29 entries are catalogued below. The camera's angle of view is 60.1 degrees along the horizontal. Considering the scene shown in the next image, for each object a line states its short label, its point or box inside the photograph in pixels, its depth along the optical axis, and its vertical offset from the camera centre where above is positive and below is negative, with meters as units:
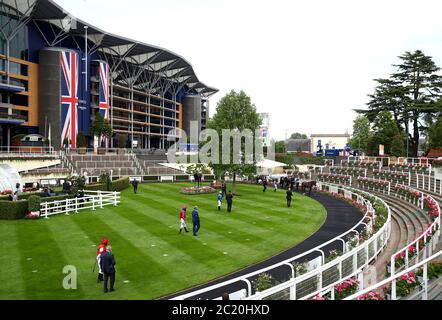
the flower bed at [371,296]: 7.61 -2.93
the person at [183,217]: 20.05 -3.36
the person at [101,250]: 12.48 -3.18
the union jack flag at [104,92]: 84.50 +13.84
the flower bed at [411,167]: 40.13 -1.78
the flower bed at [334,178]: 46.75 -3.33
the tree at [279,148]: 113.83 +1.36
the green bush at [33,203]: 24.73 -3.20
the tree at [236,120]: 41.03 +3.58
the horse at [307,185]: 40.44 -3.61
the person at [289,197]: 30.16 -3.54
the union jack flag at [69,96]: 74.56 +11.44
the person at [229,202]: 27.22 -3.51
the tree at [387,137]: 58.00 +2.47
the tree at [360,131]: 86.00 +5.03
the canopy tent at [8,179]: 33.53 -2.26
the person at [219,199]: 28.03 -3.45
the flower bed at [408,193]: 27.02 -3.16
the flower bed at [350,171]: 49.03 -2.61
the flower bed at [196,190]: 38.81 -3.88
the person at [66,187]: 32.59 -2.86
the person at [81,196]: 28.58 -3.23
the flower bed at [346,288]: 9.41 -3.40
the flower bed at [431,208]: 18.81 -2.99
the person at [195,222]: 19.81 -3.59
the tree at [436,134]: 52.65 +2.58
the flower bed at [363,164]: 51.61 -1.75
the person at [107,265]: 11.90 -3.50
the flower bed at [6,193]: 29.56 -3.05
